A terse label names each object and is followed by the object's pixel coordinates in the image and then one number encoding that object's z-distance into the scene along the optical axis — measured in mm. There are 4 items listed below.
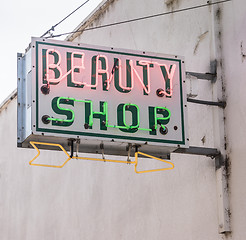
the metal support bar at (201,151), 9321
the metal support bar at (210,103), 9651
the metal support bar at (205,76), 9781
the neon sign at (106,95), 8793
